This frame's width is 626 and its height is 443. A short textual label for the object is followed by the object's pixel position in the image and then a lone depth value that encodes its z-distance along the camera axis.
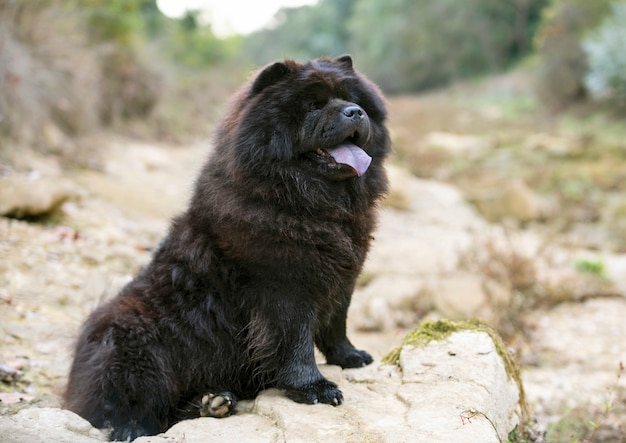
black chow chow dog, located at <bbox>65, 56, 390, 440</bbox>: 3.43
